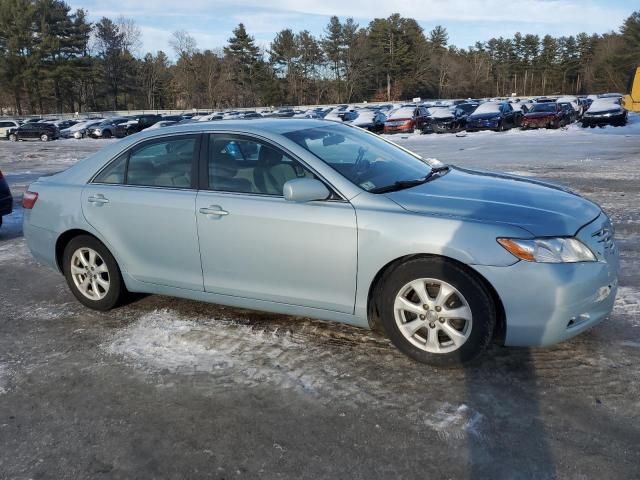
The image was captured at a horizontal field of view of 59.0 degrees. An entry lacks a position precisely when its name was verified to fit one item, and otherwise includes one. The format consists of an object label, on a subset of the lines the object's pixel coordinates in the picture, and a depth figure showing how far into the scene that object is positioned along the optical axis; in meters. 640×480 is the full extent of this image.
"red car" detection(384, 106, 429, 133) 31.47
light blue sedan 3.32
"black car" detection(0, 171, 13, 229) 8.23
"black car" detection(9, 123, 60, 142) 39.53
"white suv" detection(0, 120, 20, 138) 42.00
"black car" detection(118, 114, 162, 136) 41.19
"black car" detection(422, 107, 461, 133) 31.42
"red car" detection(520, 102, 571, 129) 29.52
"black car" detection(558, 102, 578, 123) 31.63
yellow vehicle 19.78
